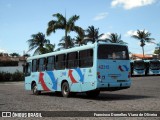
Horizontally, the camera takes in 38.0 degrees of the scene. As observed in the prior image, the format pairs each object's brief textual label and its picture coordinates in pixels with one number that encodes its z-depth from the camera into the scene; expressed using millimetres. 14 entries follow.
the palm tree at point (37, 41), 50183
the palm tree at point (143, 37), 62003
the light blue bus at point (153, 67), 37368
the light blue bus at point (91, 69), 11799
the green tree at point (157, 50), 77017
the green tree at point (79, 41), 47288
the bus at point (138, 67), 37042
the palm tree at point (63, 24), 32204
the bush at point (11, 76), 40022
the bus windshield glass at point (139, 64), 37036
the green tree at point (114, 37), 57980
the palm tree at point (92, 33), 51174
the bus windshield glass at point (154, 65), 37314
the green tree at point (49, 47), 43676
